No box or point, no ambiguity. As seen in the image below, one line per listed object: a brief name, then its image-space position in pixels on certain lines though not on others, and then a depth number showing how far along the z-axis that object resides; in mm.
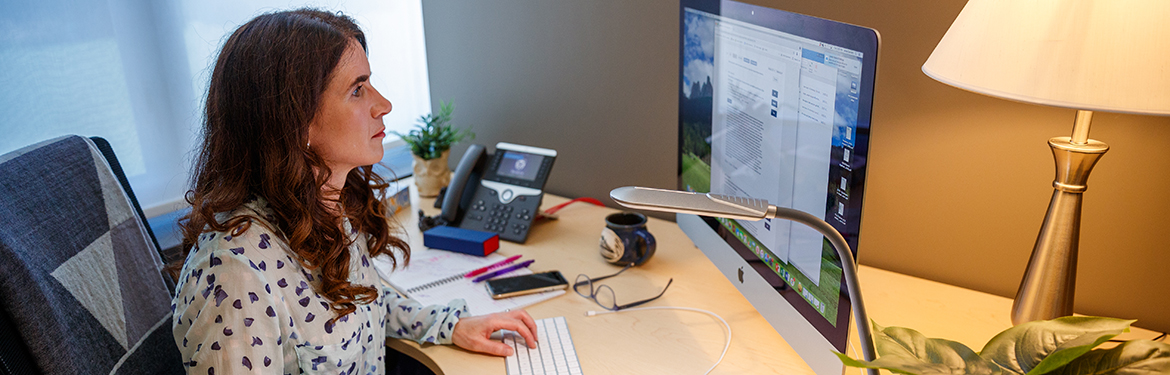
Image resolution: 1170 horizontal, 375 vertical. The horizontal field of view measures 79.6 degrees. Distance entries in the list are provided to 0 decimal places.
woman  885
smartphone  1290
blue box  1466
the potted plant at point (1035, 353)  491
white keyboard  1045
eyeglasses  1238
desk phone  1576
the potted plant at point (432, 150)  1778
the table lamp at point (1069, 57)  681
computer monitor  813
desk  1057
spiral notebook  1271
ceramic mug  1380
